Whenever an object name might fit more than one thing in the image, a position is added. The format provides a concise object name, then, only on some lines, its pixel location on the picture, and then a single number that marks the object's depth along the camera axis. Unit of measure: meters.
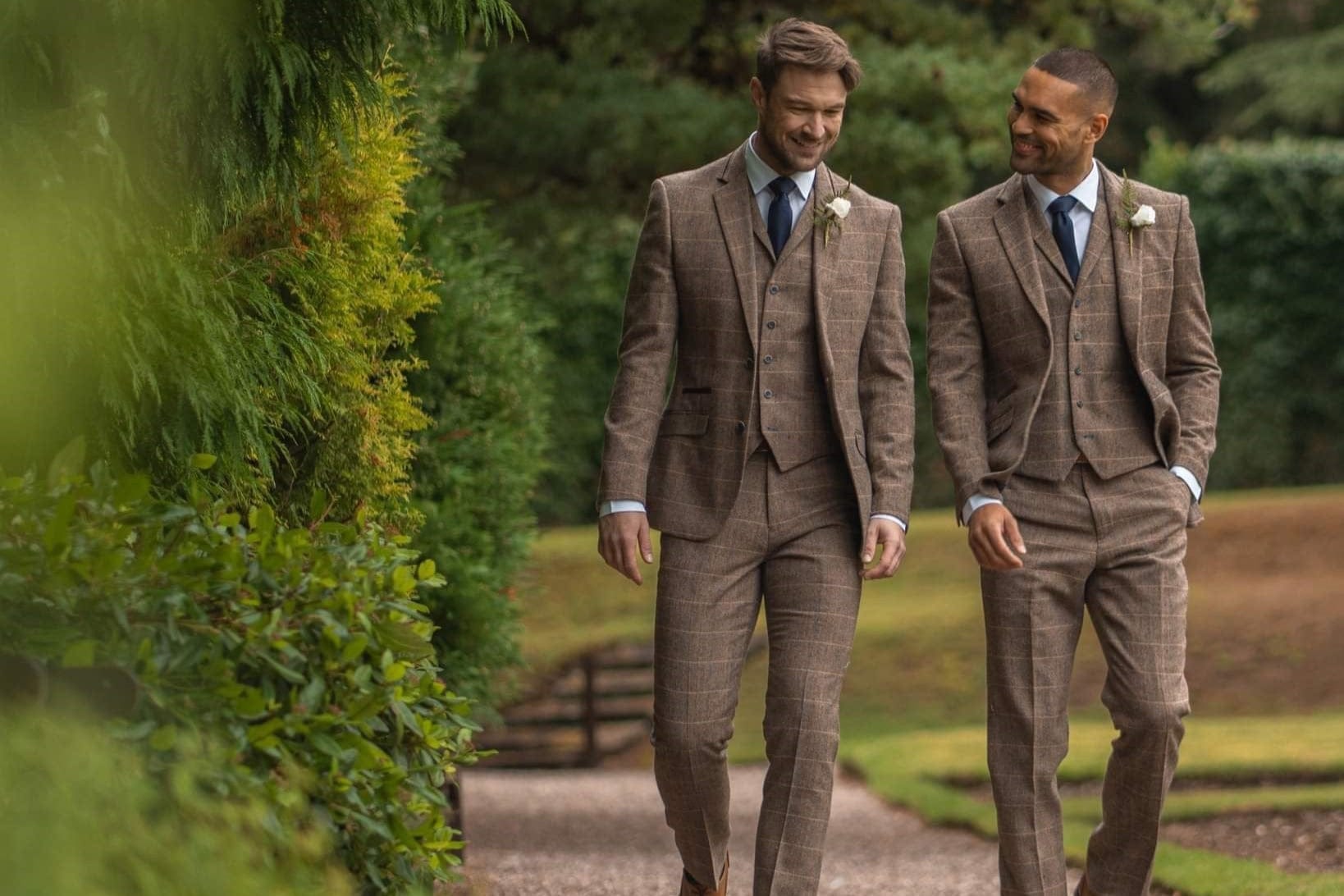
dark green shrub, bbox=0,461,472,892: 6.14
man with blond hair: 9.39
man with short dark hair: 9.75
